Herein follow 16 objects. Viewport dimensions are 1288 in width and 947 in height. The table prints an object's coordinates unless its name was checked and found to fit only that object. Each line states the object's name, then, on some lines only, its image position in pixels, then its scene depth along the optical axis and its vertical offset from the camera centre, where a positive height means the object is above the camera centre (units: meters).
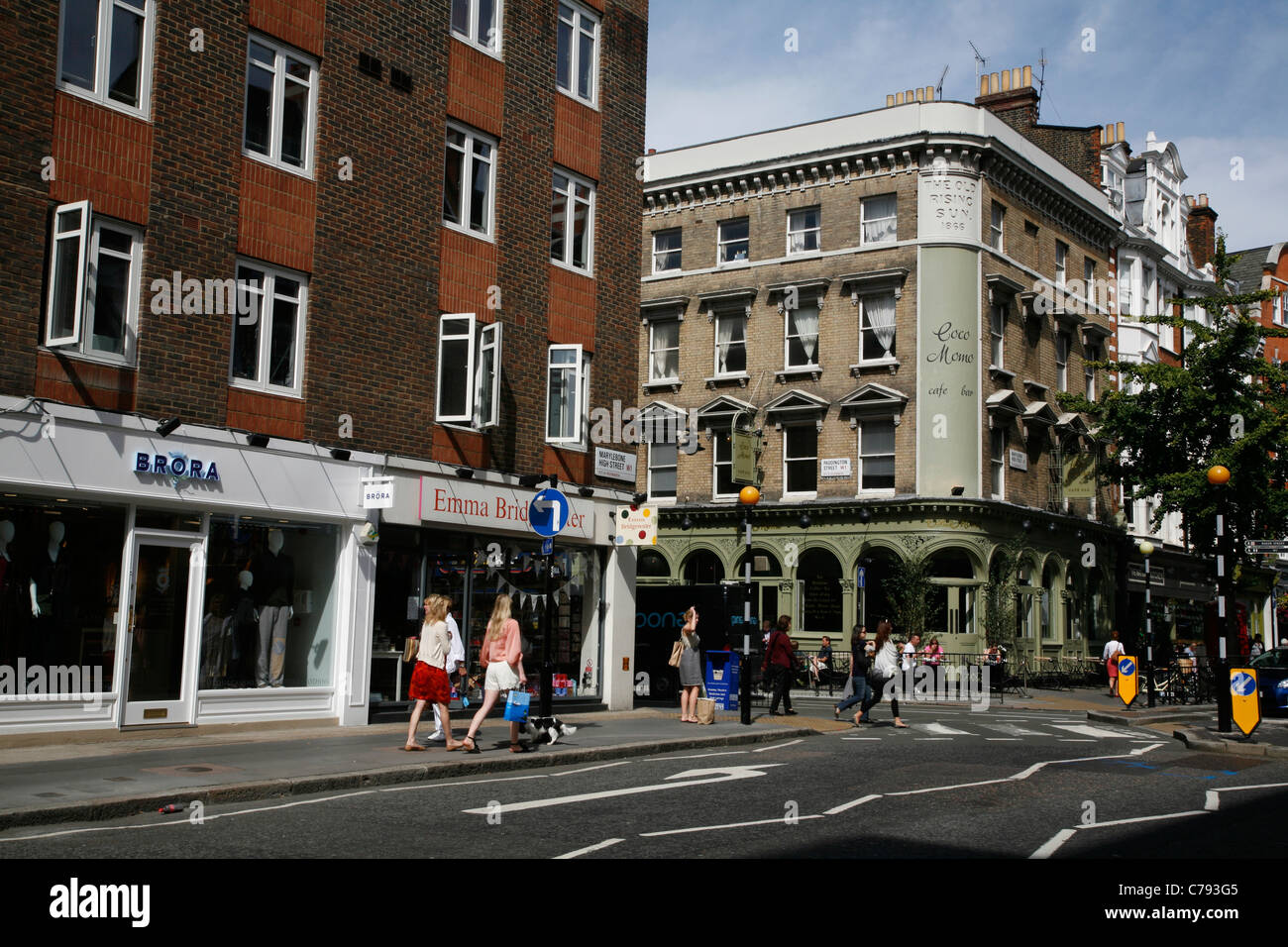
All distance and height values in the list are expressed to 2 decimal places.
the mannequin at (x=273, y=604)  17.30 -0.15
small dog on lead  15.70 -1.67
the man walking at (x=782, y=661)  22.52 -1.01
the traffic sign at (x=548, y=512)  16.14 +1.16
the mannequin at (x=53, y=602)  14.66 -0.16
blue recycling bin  23.92 -1.41
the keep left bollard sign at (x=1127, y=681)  26.86 -1.46
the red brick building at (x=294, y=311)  14.83 +4.10
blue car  26.58 -1.52
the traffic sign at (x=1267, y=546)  22.14 +1.27
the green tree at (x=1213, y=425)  34.44 +5.49
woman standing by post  20.05 -1.14
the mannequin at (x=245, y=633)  16.95 -0.55
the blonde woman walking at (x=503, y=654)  14.95 -0.68
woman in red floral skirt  14.89 -0.82
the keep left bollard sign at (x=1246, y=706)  18.59 -1.35
